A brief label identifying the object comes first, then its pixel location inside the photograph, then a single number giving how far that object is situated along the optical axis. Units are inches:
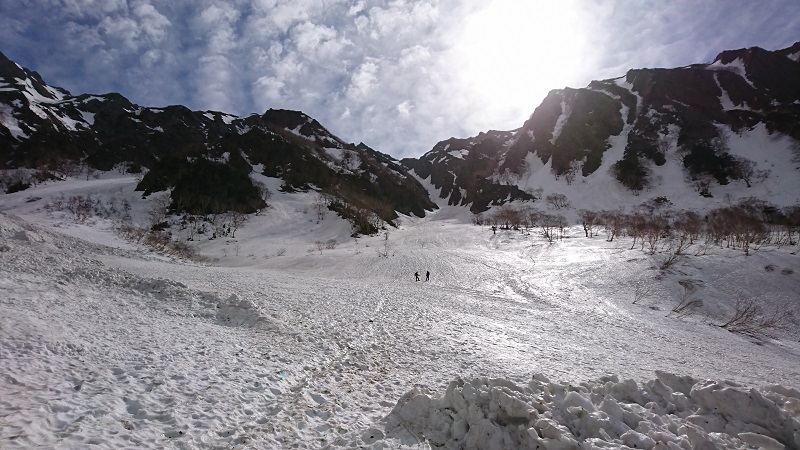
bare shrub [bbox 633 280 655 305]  961.6
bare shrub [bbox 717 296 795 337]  743.1
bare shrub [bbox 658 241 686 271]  1104.3
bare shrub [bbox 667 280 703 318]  860.6
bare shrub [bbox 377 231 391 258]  1546.0
